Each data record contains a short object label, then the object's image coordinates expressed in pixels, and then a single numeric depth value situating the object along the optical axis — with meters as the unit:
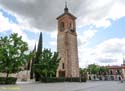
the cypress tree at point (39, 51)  20.93
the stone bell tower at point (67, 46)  24.78
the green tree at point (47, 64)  18.24
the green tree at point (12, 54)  13.74
